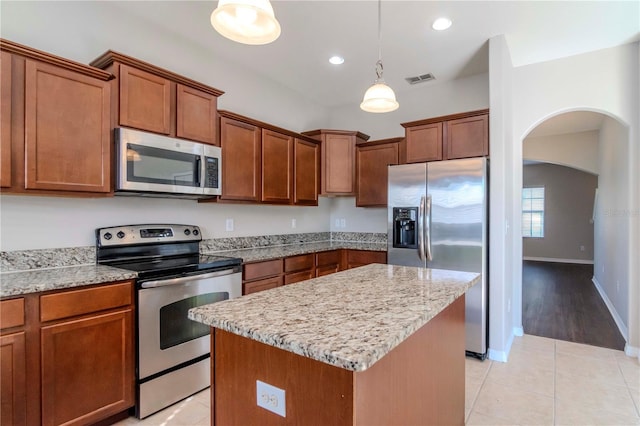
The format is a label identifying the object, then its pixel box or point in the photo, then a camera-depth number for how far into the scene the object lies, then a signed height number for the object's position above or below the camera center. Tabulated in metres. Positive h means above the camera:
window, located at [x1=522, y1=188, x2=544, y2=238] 9.41 +0.02
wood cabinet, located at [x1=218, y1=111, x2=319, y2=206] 3.06 +0.51
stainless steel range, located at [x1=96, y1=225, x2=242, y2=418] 2.12 -0.61
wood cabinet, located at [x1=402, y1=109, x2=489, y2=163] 3.15 +0.76
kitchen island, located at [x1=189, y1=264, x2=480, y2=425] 0.90 -0.45
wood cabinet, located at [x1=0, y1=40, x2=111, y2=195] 1.82 +0.52
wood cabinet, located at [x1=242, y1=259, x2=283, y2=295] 2.87 -0.57
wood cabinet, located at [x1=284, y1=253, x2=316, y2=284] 3.30 -0.57
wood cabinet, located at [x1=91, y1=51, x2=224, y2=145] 2.25 +0.83
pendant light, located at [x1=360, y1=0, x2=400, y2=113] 2.23 +0.77
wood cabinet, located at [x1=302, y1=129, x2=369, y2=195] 4.16 +0.65
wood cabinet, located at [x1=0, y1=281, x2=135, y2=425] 1.65 -0.78
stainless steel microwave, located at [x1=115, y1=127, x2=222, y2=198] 2.24 +0.35
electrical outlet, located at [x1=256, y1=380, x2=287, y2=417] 1.01 -0.58
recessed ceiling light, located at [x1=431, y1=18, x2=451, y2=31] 2.71 +1.56
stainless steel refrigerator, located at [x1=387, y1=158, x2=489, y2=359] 2.98 -0.09
